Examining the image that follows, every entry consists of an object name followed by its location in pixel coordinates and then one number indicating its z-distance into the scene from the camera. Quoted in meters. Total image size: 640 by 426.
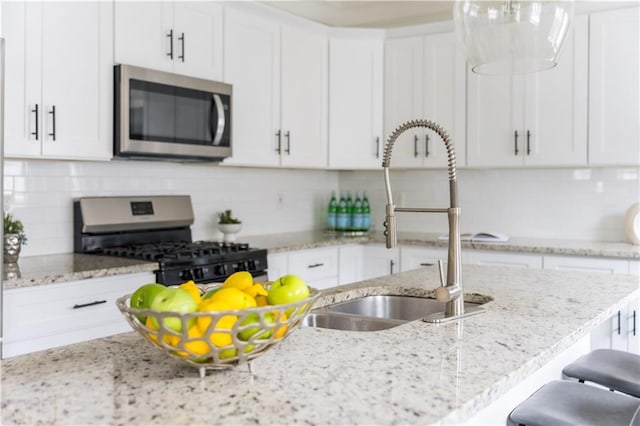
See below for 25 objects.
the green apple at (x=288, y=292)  1.13
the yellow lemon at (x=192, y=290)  1.16
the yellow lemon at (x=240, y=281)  1.23
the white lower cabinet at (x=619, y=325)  3.48
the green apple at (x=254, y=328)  1.04
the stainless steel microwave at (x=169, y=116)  3.11
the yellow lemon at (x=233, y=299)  1.07
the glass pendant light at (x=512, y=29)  1.80
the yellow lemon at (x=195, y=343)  1.02
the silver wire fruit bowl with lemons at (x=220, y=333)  1.01
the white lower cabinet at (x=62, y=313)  2.42
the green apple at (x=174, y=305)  1.03
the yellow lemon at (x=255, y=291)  1.20
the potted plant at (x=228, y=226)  3.95
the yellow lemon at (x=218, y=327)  1.01
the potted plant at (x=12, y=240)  2.74
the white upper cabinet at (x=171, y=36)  3.16
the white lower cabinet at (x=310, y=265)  3.73
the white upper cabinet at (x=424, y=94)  4.29
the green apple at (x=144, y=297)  1.09
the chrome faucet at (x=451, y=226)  1.72
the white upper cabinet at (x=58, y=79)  2.71
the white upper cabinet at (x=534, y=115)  3.87
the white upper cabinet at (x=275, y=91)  3.80
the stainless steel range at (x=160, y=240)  3.05
